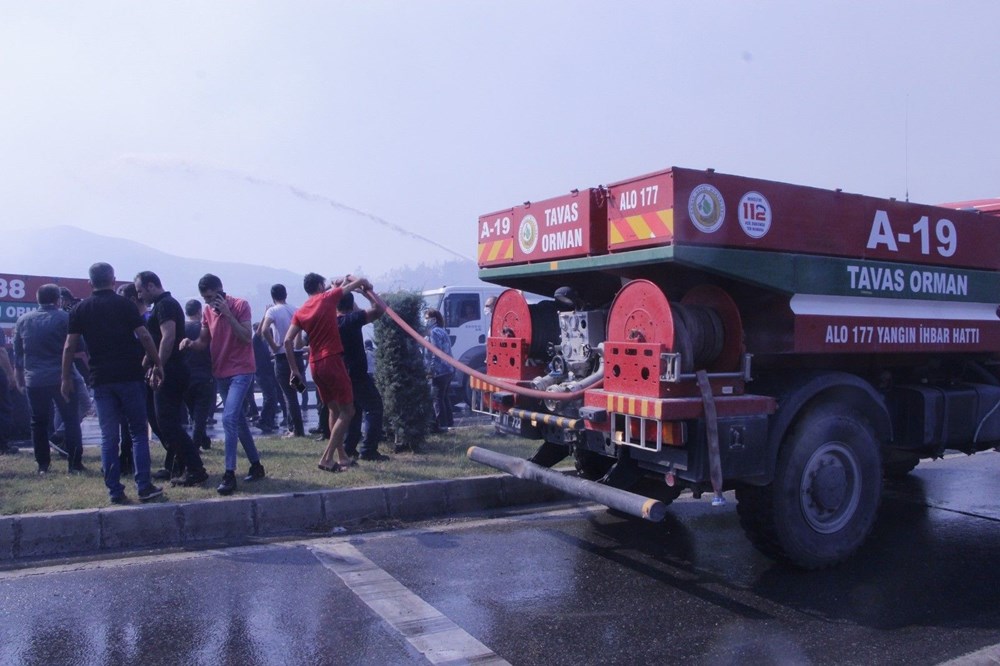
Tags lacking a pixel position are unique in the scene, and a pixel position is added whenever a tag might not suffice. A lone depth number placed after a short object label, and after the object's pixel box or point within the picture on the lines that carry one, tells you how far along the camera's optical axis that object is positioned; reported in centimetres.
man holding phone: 693
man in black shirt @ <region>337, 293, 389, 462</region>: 794
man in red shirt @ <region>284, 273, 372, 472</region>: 716
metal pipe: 459
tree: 838
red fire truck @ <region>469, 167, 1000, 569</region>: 474
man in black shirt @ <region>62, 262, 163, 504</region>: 627
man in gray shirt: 750
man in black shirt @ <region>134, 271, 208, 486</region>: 678
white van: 1403
